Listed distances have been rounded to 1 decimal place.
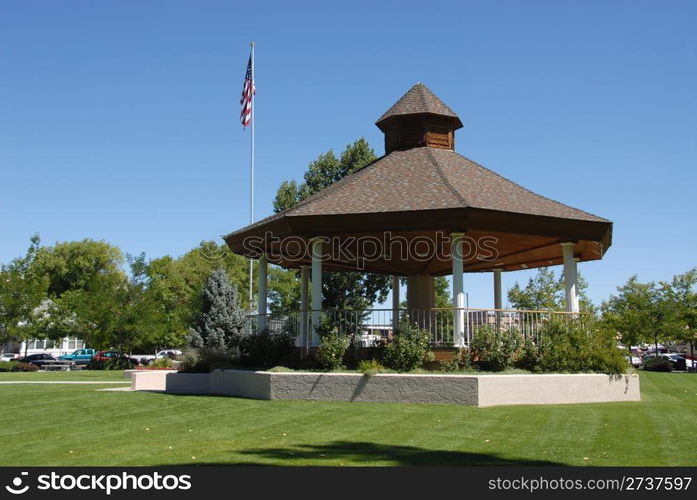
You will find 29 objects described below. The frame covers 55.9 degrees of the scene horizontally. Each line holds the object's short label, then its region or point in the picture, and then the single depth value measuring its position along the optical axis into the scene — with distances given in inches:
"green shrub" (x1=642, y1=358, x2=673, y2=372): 1727.4
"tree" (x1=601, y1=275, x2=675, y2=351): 2033.7
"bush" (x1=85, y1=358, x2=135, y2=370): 1740.9
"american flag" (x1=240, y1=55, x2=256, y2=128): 1297.0
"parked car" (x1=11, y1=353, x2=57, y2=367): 2060.8
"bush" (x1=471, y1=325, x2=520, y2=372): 634.2
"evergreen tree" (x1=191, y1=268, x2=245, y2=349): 1147.3
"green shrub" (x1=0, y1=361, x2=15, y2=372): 1565.0
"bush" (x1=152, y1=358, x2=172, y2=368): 1119.9
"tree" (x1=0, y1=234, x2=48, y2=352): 1830.7
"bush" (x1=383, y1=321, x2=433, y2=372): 631.8
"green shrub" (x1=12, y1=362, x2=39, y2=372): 1590.8
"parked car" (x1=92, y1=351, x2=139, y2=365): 1775.1
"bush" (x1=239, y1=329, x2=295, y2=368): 729.0
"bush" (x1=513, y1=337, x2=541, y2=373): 658.8
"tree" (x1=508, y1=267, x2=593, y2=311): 1830.7
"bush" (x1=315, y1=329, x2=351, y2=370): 649.0
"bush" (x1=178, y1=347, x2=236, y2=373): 837.0
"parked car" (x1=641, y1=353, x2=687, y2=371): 1937.7
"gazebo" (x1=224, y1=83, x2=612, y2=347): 670.2
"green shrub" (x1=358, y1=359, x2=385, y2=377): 610.9
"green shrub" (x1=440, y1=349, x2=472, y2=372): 629.6
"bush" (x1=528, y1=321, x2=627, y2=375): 653.3
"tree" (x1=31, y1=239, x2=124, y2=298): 3334.2
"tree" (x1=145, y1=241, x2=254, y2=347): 2534.4
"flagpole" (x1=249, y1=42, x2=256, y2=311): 1382.4
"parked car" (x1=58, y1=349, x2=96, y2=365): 2560.5
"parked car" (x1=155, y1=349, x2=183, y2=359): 2313.4
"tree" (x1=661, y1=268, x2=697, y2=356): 1980.8
